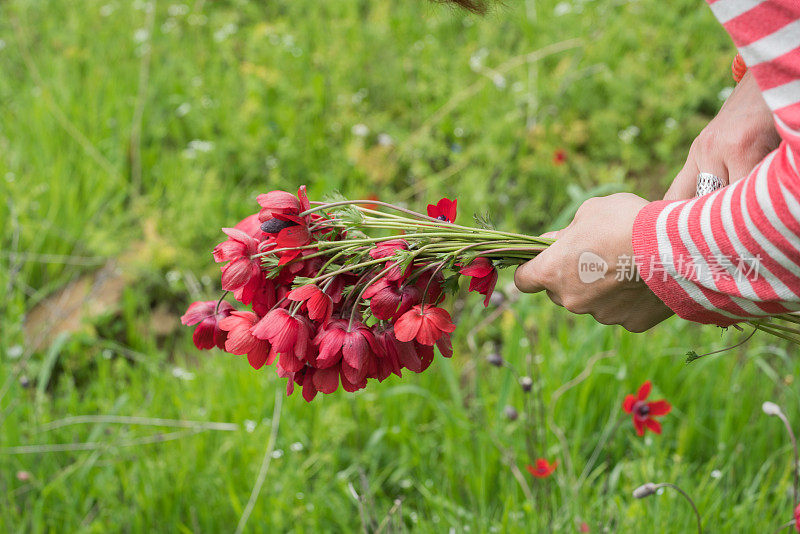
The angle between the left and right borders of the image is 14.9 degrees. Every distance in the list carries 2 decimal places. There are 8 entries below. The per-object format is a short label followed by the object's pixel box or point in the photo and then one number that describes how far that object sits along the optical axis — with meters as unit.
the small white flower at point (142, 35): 5.44
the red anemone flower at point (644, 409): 2.76
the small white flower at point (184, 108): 4.90
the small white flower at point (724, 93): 4.55
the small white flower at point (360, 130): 4.71
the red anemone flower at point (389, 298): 2.40
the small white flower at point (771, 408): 2.63
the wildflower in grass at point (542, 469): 2.74
